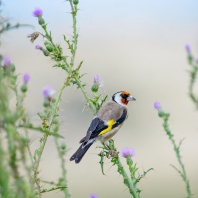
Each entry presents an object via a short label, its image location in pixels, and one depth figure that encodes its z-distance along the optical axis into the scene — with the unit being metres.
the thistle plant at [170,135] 4.87
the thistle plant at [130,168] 5.85
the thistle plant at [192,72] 4.72
